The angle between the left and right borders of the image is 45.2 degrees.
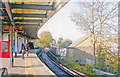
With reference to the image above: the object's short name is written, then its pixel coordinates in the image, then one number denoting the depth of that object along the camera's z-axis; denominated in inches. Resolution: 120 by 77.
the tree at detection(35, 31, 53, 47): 2158.0
